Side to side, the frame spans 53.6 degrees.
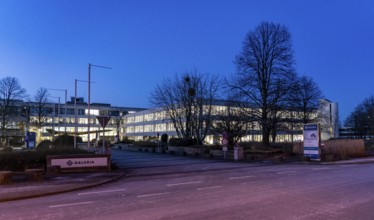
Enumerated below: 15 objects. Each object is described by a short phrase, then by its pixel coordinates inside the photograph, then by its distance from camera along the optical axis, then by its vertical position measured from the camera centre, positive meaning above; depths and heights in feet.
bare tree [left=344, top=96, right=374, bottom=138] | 297.20 +14.20
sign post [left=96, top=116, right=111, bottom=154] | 72.13 +3.18
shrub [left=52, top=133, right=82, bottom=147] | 140.46 -1.45
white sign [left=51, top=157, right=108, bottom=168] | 67.77 -4.77
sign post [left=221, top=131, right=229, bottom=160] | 107.96 -0.85
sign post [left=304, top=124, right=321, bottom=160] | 99.66 -1.38
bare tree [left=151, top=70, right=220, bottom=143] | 159.53 +14.33
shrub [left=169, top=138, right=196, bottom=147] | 151.48 -2.39
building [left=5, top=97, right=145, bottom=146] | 291.17 +20.79
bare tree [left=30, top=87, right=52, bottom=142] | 225.80 +19.66
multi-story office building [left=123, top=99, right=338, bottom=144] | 140.58 +8.35
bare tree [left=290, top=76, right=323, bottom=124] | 164.86 +17.57
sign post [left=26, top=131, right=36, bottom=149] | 133.49 -1.66
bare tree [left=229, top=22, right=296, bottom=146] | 130.72 +22.72
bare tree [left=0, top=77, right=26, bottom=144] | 208.74 +23.32
